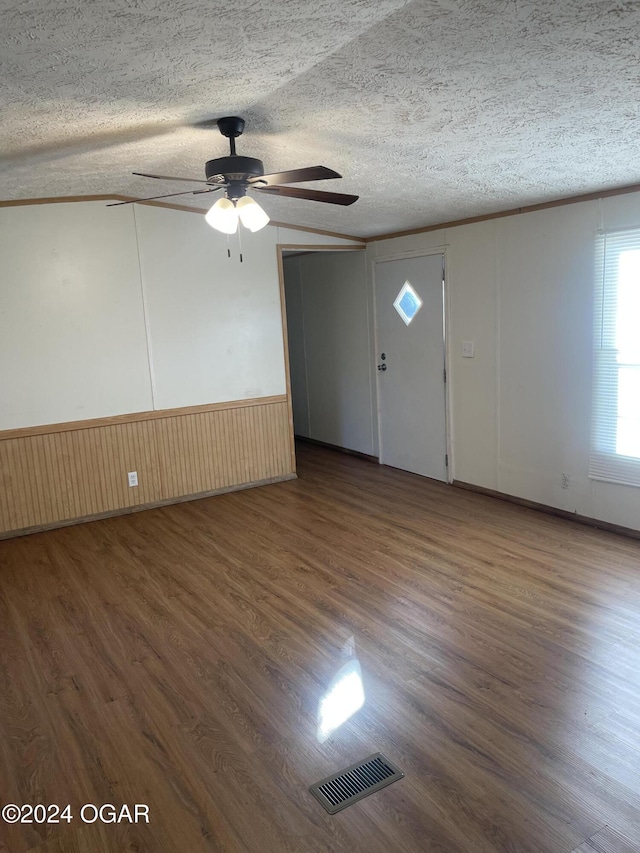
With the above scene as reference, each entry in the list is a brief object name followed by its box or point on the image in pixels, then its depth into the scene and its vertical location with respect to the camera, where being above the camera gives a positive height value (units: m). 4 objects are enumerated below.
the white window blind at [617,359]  4.07 -0.30
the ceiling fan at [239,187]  3.14 +0.72
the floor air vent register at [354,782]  2.14 -1.55
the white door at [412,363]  5.69 -0.36
